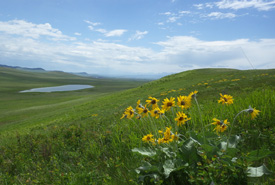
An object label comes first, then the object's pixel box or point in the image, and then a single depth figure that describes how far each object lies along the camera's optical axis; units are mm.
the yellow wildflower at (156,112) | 3259
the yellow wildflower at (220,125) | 3149
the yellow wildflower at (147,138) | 3311
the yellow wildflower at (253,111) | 2764
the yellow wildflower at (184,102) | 3160
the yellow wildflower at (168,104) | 3219
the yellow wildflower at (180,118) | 3121
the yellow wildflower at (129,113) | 3789
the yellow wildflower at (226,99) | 3392
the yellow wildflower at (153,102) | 3443
